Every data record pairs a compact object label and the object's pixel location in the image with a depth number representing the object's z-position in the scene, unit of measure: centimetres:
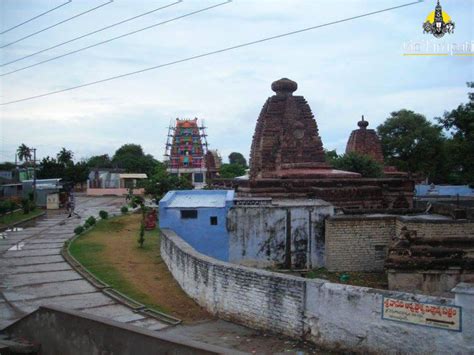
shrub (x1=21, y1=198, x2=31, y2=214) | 3070
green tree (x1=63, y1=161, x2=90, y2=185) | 5697
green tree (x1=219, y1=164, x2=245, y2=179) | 5423
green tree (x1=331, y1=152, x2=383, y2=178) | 3005
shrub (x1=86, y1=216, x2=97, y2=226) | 2391
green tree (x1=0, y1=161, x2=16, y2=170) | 8099
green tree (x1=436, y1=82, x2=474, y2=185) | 2078
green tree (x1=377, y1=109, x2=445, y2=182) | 4585
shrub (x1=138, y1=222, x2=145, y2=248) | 1740
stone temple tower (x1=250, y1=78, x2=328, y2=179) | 2559
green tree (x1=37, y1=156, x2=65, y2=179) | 5766
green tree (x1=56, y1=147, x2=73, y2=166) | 6879
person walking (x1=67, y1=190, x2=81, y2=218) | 3082
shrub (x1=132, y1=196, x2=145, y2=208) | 2267
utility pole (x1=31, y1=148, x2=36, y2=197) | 3628
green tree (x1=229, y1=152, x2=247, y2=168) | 10877
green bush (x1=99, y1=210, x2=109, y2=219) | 2725
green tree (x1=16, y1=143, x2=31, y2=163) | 7522
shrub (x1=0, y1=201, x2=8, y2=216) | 2709
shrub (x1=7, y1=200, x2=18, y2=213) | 2785
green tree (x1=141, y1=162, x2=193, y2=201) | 2702
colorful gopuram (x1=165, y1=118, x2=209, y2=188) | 6104
